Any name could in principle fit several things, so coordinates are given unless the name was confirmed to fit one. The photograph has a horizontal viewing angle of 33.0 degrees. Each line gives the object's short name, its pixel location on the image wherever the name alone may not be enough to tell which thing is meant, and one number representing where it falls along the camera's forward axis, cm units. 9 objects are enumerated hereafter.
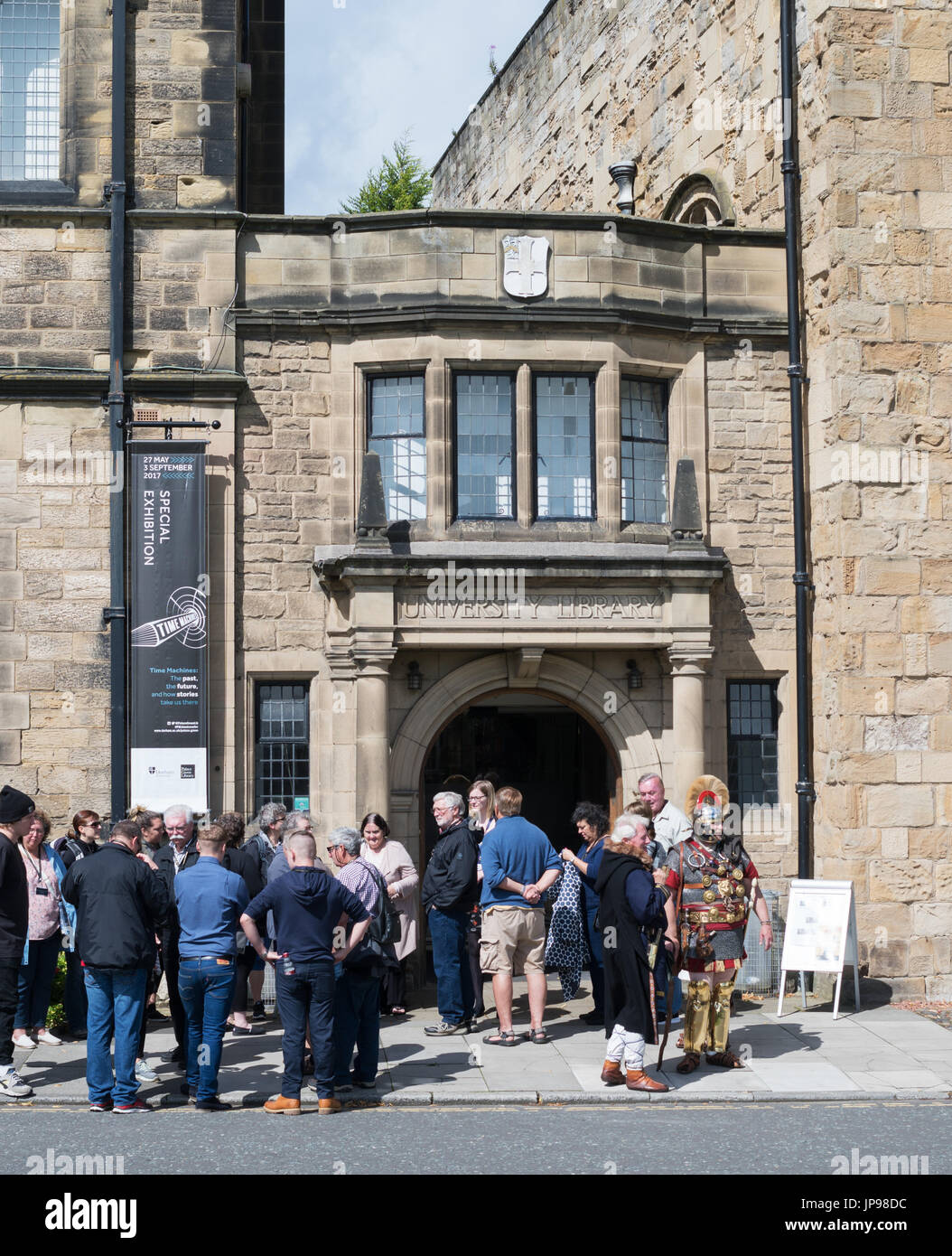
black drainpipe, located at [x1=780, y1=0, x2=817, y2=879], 1484
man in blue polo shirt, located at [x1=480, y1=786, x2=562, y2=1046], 1191
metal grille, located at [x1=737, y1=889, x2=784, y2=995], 1409
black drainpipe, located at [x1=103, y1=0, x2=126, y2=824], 1438
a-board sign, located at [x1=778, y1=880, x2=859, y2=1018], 1308
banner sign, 1441
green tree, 4294
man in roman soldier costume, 1080
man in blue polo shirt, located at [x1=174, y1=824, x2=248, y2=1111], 995
